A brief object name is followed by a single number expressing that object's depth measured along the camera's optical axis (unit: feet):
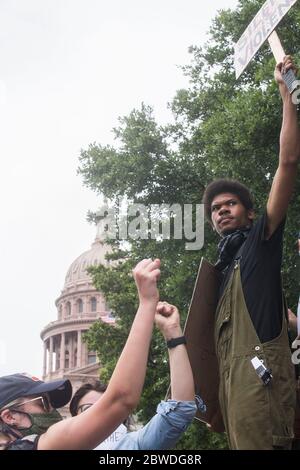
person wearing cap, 5.84
